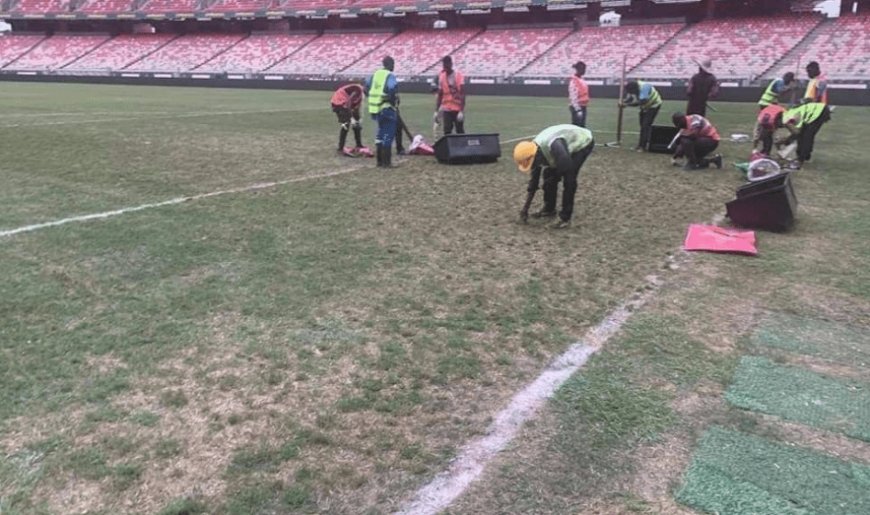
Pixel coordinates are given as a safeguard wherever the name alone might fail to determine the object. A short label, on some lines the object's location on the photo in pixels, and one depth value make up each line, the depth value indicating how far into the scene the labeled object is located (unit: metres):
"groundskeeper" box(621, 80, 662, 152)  11.77
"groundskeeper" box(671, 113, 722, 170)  10.18
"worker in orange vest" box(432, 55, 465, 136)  11.59
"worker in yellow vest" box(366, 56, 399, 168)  9.44
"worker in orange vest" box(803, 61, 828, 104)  11.17
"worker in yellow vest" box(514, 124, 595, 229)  5.98
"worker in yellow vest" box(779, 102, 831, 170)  10.09
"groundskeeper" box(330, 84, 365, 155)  10.83
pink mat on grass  6.04
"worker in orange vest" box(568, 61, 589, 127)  11.59
